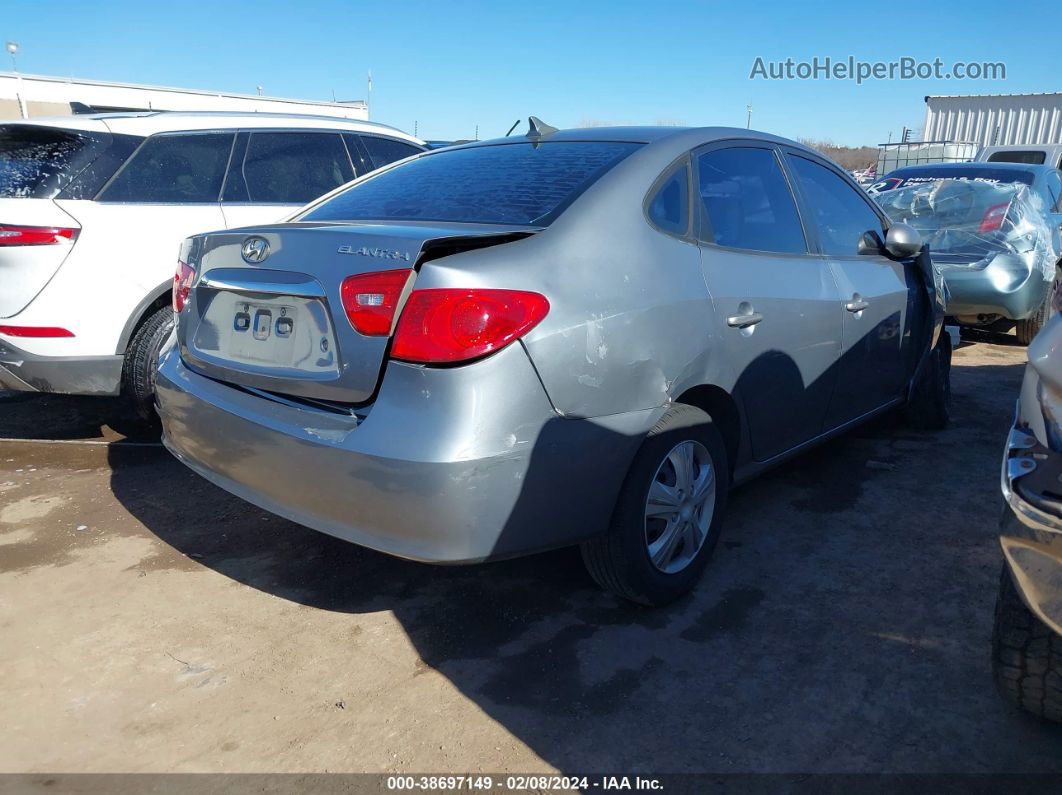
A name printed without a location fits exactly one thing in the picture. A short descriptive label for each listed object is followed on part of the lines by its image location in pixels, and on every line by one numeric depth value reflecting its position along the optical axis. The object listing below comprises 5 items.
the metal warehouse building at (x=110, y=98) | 19.00
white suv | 3.82
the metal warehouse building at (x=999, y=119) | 19.52
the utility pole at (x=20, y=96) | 23.59
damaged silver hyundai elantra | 2.16
